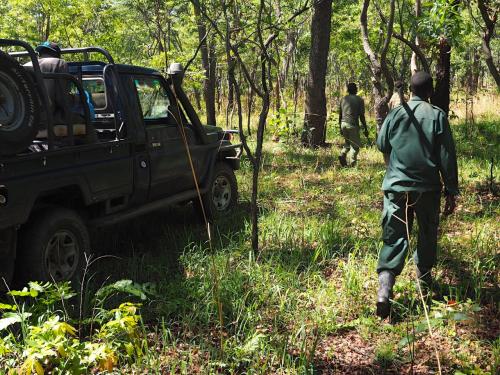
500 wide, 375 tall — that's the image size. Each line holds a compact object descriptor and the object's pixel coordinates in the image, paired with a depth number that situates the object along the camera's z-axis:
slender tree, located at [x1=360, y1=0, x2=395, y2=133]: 5.66
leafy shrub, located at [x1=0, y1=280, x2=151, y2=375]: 2.69
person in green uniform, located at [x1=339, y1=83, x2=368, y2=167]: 9.66
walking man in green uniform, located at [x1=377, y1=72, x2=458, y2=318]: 3.80
